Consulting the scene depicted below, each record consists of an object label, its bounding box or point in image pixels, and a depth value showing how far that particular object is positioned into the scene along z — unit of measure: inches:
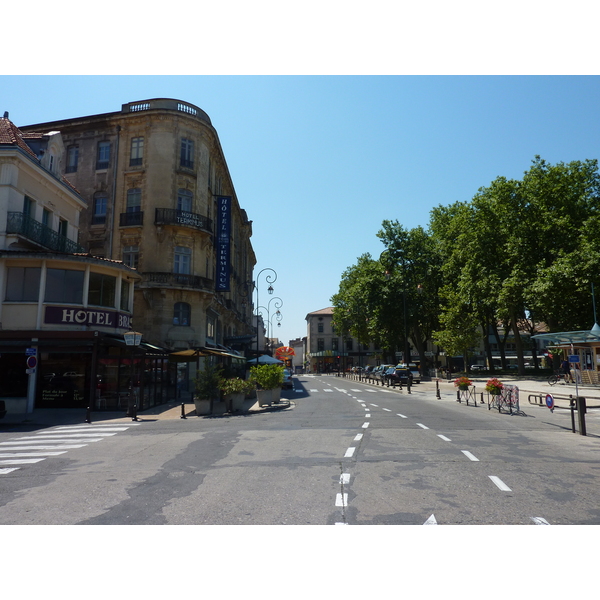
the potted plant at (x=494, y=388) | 768.3
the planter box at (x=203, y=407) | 759.1
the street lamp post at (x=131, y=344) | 727.9
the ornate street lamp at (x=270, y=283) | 1532.0
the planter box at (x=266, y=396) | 860.6
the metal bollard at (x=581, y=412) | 521.0
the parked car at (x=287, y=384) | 1423.5
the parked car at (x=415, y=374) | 1745.6
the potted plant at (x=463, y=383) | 931.0
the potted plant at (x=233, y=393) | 776.9
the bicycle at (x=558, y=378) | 1341.5
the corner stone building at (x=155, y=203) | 1222.1
